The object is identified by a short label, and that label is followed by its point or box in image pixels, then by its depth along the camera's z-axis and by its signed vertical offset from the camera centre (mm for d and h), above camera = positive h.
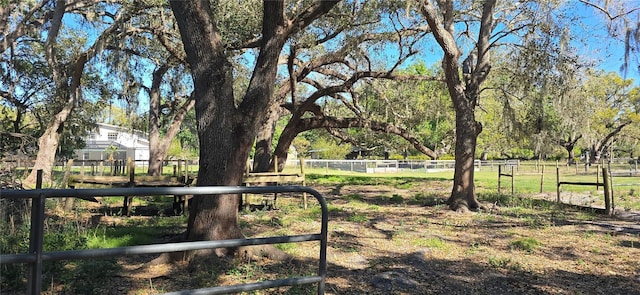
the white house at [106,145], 46281 +955
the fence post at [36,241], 2041 -403
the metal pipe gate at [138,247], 2037 -466
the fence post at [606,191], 10141 -690
